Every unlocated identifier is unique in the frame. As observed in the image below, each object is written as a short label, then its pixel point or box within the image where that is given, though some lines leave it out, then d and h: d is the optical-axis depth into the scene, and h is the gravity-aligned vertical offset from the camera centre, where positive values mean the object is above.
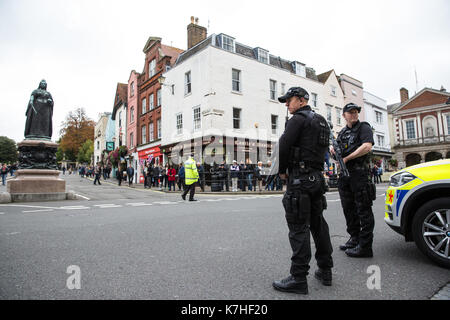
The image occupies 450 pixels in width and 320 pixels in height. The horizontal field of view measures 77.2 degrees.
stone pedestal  11.24 +0.18
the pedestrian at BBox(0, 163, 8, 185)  23.02 +0.84
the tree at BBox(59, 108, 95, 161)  59.31 +10.56
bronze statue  11.99 +2.84
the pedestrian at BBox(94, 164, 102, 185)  23.73 +0.51
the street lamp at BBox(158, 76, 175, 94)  21.32 +7.42
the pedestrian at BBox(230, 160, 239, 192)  16.50 +0.04
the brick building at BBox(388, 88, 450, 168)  41.50 +6.77
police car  3.08 -0.43
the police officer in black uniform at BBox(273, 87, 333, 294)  2.55 -0.14
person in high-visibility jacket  11.14 +0.11
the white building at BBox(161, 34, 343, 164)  21.38 +6.23
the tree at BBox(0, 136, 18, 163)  84.12 +9.36
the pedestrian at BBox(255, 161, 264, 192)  16.78 +0.19
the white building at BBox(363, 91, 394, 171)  37.50 +7.03
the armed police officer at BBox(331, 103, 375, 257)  3.56 -0.17
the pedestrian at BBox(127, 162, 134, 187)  23.85 +0.53
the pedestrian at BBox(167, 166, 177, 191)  18.50 +0.18
